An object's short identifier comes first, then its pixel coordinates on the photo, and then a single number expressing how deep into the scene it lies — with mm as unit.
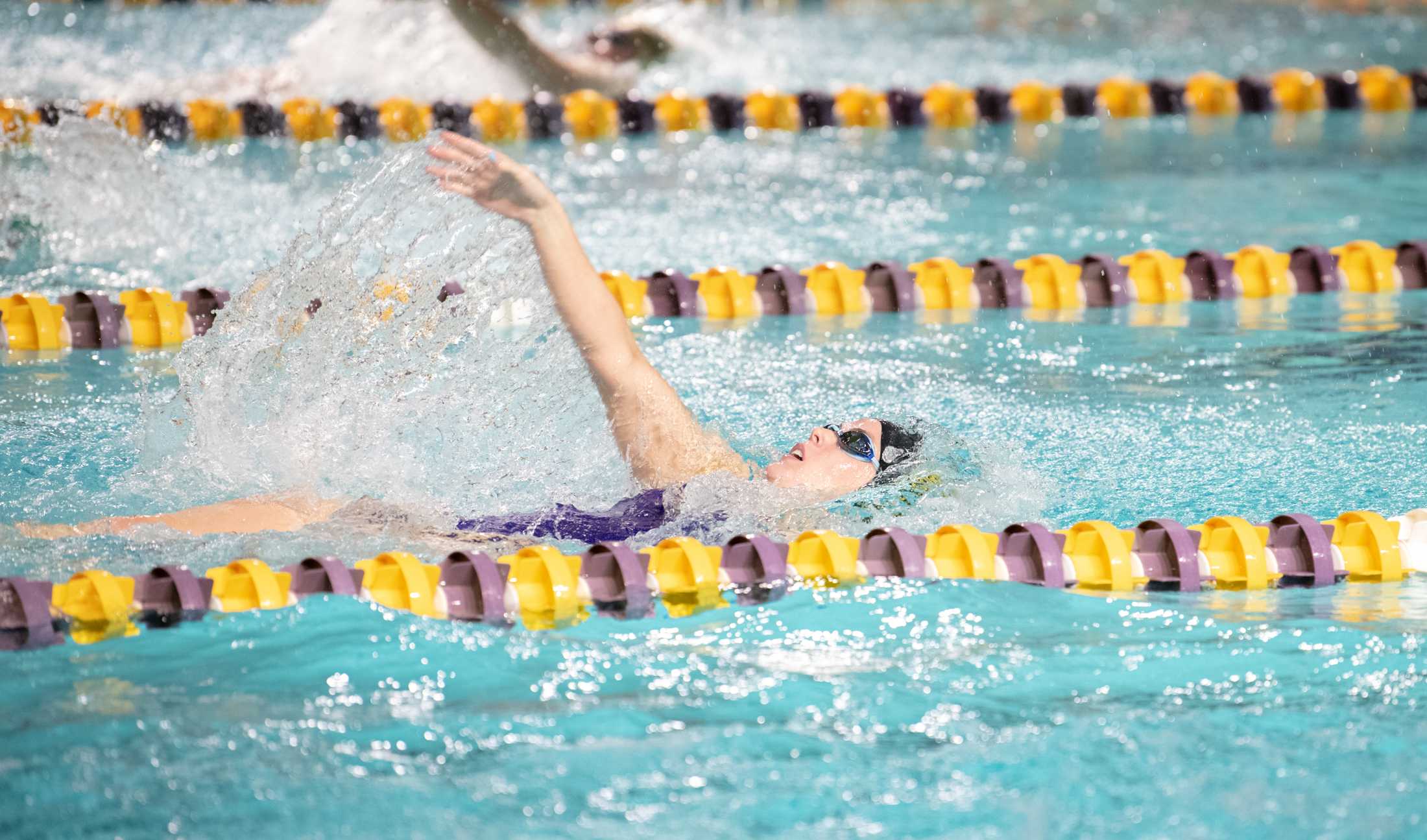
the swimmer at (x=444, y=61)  16875
